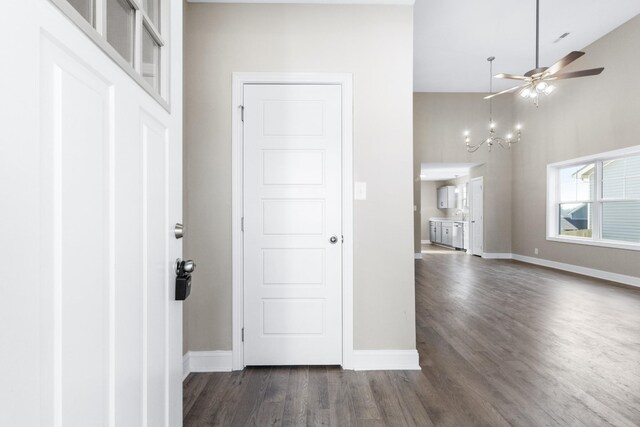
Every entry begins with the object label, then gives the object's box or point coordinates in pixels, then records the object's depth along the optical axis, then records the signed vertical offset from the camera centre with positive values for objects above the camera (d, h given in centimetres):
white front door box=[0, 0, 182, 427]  42 -4
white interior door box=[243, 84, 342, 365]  219 +1
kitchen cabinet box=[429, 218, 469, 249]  915 -68
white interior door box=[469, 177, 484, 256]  744 -8
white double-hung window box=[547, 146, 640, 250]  454 +23
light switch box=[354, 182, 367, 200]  218 +18
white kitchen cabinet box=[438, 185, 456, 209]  1138 +64
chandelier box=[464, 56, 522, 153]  678 +169
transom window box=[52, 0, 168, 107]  60 +44
